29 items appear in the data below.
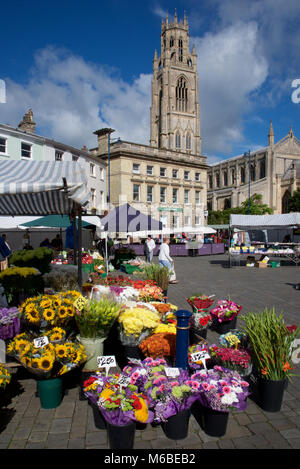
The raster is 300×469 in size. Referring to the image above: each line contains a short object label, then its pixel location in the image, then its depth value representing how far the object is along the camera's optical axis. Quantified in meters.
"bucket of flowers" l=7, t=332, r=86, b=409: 3.55
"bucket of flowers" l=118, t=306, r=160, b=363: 4.25
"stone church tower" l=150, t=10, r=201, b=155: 70.88
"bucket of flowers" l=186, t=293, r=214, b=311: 6.27
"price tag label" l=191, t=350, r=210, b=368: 3.78
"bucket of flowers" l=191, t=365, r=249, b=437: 3.13
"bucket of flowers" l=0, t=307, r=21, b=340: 4.29
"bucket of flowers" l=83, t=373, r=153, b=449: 2.91
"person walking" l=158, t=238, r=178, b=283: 12.12
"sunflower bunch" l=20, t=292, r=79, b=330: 4.01
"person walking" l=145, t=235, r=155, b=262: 18.62
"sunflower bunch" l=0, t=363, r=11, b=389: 3.37
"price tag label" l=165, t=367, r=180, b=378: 3.38
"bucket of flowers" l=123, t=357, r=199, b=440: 3.11
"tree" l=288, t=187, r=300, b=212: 63.06
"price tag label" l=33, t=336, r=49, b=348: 3.65
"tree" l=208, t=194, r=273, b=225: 59.89
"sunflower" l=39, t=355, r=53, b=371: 3.48
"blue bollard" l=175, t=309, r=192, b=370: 3.90
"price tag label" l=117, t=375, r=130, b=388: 3.24
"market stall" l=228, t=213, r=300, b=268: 19.59
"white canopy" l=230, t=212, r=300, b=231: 20.12
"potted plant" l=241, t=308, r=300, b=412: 3.63
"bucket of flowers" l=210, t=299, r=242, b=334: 6.19
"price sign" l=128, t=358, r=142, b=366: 3.67
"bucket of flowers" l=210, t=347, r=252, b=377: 3.78
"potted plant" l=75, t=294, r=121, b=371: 3.96
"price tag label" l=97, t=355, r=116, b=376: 3.58
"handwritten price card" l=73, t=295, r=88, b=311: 3.99
